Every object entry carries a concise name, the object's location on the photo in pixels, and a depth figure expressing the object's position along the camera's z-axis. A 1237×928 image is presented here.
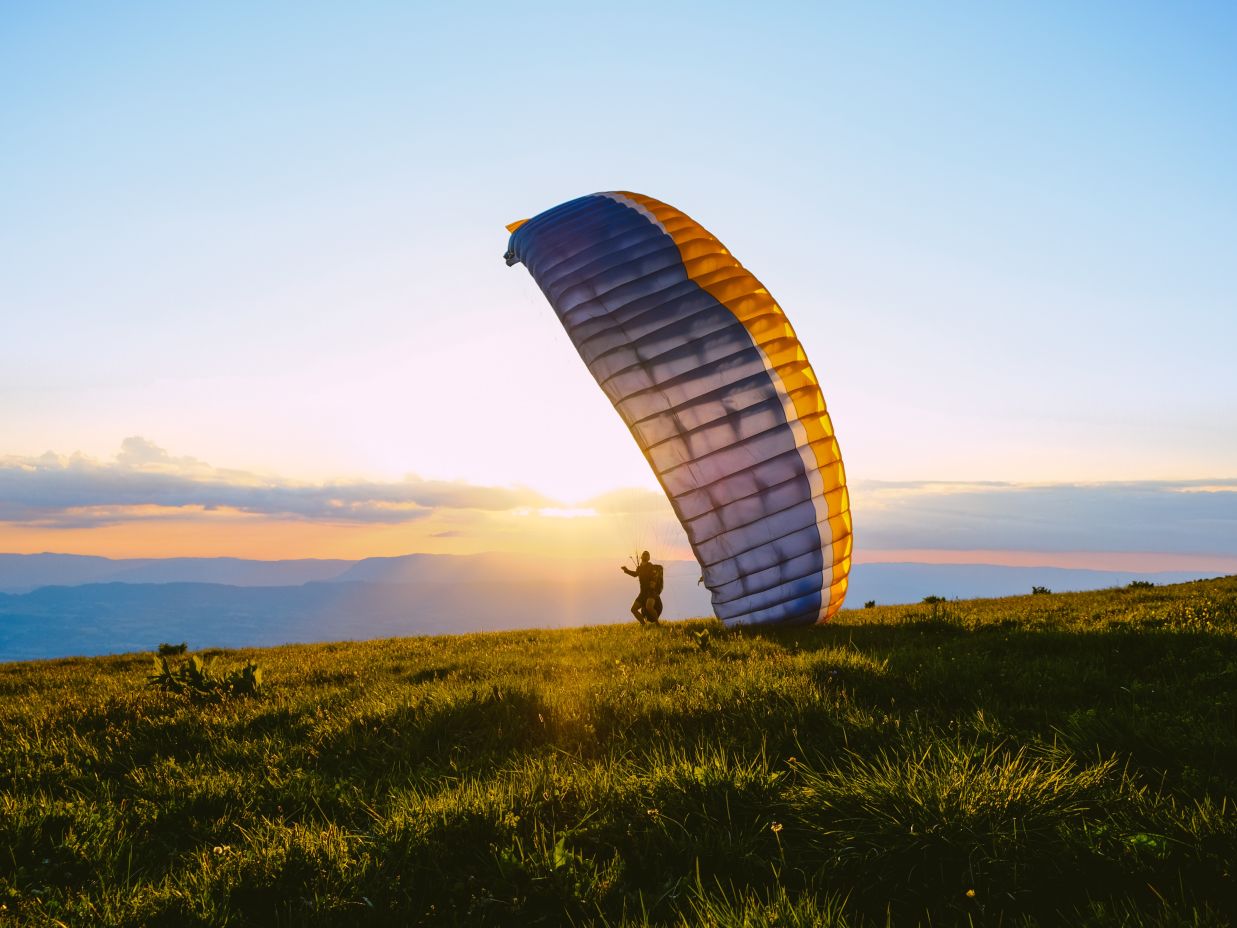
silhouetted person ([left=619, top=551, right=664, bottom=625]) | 16.80
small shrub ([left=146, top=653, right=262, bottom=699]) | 9.34
